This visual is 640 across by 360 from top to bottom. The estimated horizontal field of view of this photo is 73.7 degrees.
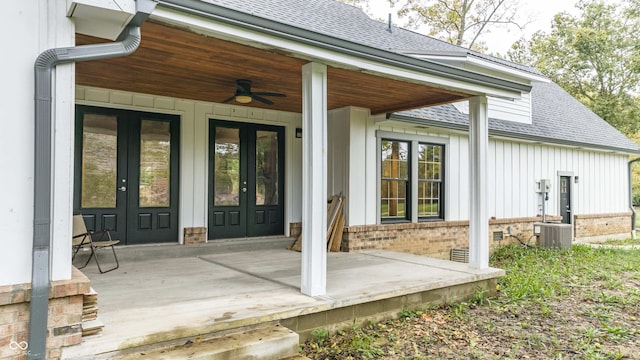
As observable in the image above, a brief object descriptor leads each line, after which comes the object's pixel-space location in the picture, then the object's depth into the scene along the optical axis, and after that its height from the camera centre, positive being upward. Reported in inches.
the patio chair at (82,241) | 189.5 -22.3
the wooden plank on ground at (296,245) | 263.8 -32.5
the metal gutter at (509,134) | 289.7 +50.4
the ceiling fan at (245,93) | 202.1 +48.7
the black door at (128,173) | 220.5 +10.8
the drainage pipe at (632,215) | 507.8 -24.3
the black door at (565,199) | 430.3 -4.6
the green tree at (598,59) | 762.2 +252.7
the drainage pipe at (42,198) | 98.3 -1.2
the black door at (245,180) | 260.1 +8.8
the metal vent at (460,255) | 326.0 -46.7
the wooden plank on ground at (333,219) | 265.1 -15.8
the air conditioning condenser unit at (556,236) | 365.4 -35.7
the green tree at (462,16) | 737.6 +311.0
